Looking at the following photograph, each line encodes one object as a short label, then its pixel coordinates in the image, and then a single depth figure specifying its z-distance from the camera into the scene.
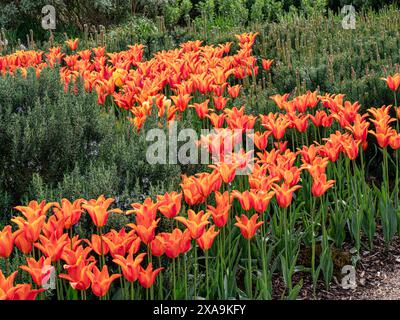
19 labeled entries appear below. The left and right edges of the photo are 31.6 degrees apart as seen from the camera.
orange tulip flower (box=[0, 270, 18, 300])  2.34
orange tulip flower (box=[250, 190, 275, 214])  2.99
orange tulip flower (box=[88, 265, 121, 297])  2.50
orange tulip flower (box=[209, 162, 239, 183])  3.21
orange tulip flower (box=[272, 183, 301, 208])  3.08
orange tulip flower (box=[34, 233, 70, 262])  2.58
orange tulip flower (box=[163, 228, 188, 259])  2.68
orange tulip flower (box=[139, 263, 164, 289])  2.58
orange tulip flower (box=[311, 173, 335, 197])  3.28
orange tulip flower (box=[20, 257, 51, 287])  2.47
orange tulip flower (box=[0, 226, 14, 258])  2.57
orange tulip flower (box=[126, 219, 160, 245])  2.69
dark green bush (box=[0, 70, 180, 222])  3.51
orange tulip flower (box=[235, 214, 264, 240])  2.90
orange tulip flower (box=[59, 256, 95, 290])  2.49
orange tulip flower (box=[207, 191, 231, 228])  2.94
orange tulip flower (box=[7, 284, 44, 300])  2.32
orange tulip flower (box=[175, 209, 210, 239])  2.75
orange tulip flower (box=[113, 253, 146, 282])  2.56
